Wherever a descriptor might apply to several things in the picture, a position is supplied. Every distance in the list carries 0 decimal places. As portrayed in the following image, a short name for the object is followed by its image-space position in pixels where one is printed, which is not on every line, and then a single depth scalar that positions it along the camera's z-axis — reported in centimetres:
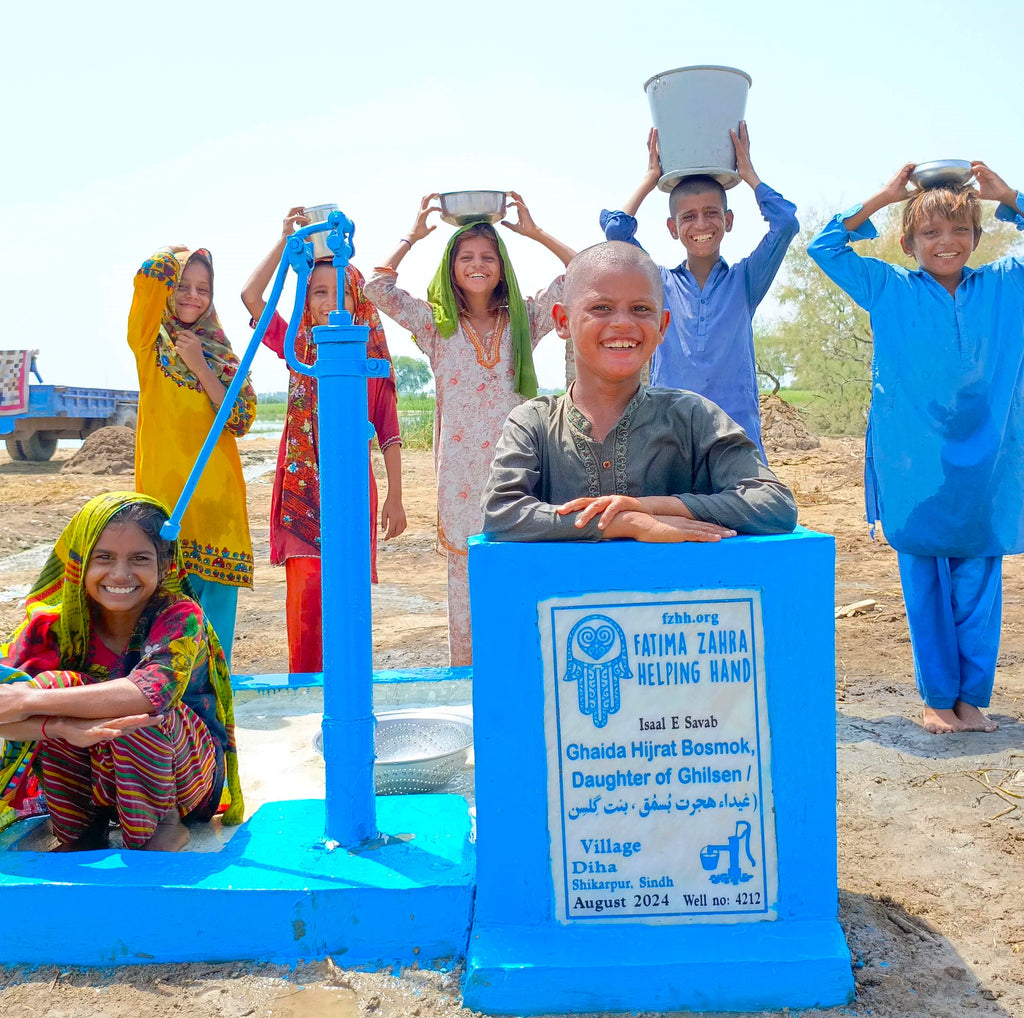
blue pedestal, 190
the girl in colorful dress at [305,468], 385
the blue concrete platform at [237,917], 205
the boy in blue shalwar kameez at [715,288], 359
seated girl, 217
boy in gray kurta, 216
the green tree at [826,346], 2120
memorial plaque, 192
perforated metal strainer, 273
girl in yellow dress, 361
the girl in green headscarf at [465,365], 381
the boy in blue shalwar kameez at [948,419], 351
